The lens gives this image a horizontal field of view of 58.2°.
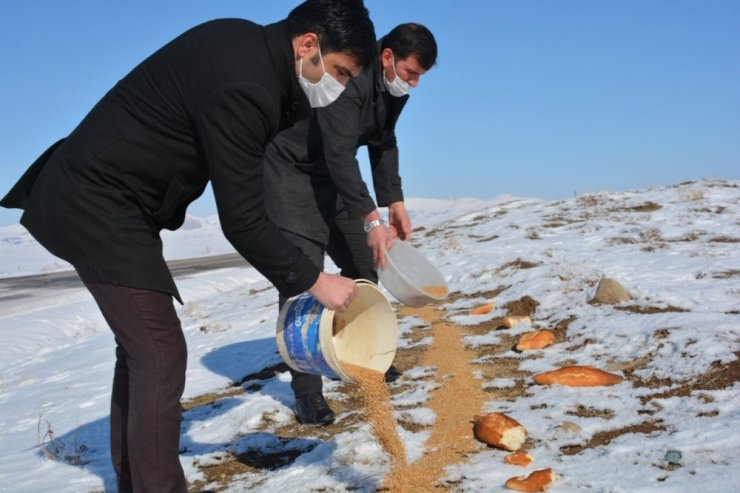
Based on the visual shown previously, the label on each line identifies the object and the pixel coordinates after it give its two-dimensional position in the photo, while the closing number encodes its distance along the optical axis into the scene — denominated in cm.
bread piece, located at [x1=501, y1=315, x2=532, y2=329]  514
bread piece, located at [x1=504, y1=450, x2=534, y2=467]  280
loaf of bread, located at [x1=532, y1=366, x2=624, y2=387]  366
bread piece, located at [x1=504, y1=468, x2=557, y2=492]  255
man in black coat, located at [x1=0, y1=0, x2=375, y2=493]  209
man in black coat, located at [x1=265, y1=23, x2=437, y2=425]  349
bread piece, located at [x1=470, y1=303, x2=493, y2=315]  579
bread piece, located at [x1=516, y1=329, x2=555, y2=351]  450
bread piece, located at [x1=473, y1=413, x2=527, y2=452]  296
